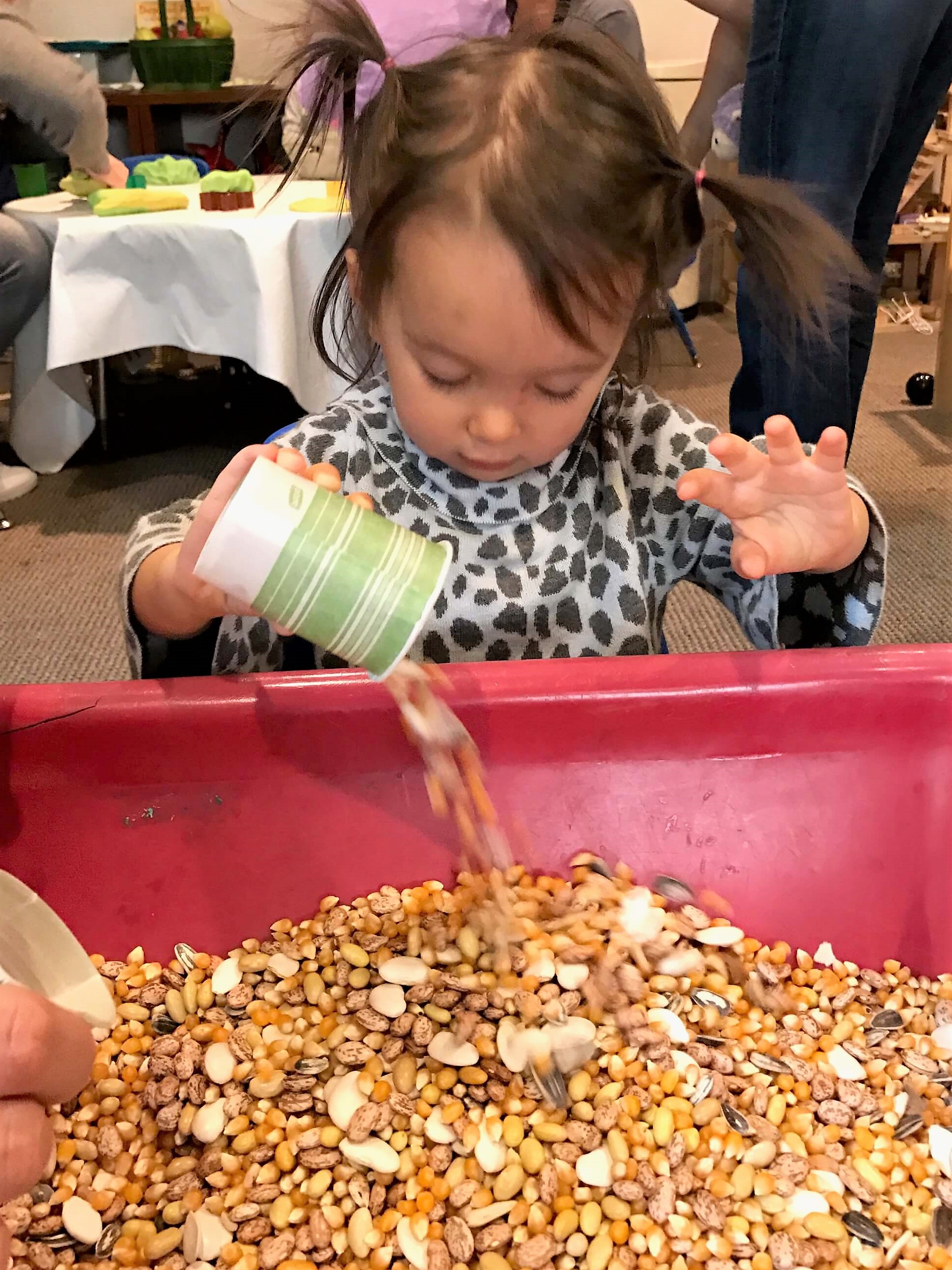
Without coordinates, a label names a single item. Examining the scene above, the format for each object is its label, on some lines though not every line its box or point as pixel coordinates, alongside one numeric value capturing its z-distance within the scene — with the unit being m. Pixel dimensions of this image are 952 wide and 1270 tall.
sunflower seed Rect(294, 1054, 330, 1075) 0.75
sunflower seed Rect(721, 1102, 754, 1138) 0.72
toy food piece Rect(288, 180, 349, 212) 1.88
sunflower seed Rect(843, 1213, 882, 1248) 0.66
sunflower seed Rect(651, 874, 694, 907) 0.84
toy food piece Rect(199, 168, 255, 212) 2.01
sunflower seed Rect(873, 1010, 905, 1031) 0.78
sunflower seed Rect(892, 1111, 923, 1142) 0.72
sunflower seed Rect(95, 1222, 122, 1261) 0.67
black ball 2.72
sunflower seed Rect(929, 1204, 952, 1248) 0.66
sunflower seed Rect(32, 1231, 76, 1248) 0.67
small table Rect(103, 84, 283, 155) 3.35
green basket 3.28
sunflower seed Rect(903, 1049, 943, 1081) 0.75
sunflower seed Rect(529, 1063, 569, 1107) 0.73
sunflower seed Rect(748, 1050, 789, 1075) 0.76
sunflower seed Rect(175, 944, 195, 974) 0.83
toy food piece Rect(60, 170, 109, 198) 2.23
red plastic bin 0.77
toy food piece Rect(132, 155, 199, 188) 2.29
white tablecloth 1.90
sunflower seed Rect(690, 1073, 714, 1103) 0.74
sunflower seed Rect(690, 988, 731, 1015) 0.79
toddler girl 0.70
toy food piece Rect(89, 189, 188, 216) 2.00
